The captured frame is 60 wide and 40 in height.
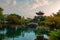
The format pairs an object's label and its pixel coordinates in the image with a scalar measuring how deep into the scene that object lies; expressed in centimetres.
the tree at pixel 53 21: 1018
